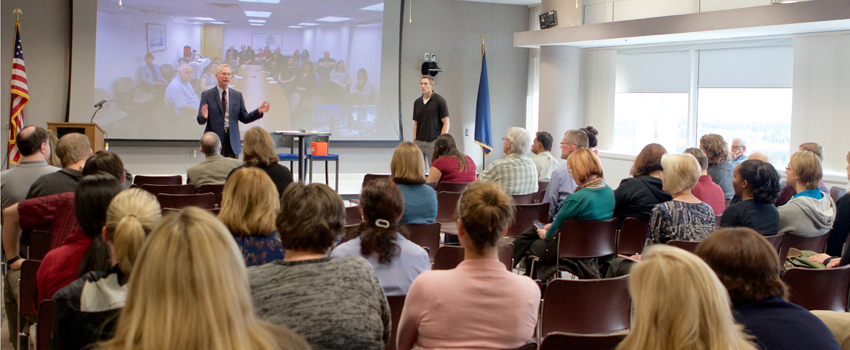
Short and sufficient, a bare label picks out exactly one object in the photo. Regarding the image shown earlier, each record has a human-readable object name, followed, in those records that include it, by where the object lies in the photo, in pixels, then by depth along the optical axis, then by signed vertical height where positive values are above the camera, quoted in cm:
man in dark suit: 683 +43
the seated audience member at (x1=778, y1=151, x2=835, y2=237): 385 -22
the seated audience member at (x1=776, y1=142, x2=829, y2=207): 484 -19
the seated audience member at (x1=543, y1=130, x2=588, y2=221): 480 -20
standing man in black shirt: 830 +54
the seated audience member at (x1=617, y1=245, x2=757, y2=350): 130 -29
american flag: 784 +65
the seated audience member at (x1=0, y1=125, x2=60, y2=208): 381 -15
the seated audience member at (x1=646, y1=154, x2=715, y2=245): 354 -26
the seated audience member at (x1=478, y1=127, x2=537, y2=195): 526 -11
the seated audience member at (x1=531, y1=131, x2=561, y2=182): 611 +6
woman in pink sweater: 197 -45
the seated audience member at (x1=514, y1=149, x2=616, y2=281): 379 -27
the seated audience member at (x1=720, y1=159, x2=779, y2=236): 353 -17
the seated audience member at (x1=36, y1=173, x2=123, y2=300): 224 -32
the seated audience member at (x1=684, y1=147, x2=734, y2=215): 437 -18
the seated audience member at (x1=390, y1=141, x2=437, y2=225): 385 -19
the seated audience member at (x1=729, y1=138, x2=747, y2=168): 623 +19
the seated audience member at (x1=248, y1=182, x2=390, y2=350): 170 -38
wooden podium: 747 +19
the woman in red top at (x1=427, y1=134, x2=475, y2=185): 559 -4
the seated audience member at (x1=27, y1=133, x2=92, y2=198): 344 -14
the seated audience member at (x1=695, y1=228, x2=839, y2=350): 169 -34
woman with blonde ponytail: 180 -44
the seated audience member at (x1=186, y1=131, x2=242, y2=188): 522 -15
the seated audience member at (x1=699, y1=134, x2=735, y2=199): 534 +4
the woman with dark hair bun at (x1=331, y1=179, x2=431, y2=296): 258 -37
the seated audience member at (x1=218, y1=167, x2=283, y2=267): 253 -27
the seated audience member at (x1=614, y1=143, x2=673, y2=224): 408 -16
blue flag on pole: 1045 +71
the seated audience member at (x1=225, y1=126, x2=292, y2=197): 438 -2
